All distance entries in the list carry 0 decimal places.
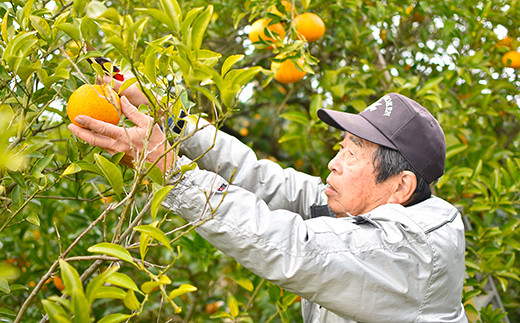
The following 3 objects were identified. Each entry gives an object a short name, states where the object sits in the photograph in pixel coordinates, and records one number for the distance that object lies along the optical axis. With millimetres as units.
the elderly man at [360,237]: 1144
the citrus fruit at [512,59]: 2328
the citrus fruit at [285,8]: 1798
